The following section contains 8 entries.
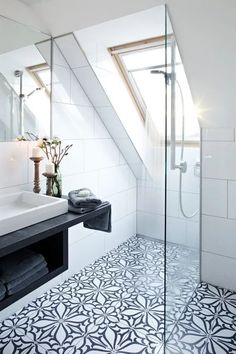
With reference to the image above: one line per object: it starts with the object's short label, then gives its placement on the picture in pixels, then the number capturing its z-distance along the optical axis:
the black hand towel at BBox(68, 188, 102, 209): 1.77
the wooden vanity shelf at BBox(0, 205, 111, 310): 1.33
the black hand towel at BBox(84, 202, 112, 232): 1.95
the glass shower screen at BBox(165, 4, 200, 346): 1.79
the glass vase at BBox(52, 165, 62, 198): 2.02
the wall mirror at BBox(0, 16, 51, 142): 1.91
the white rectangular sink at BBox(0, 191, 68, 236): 1.40
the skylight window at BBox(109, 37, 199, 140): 2.02
